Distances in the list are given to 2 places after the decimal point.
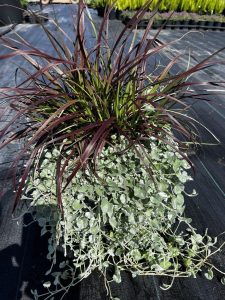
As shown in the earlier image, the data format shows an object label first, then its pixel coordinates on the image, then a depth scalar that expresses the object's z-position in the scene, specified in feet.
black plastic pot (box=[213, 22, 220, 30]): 22.99
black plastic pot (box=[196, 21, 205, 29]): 23.77
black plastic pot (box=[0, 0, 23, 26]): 22.67
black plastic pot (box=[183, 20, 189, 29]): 23.56
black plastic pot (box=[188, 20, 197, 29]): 23.73
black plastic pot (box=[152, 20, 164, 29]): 23.03
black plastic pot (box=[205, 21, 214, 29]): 23.43
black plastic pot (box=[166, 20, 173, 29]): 22.61
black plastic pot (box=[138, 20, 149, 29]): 22.28
